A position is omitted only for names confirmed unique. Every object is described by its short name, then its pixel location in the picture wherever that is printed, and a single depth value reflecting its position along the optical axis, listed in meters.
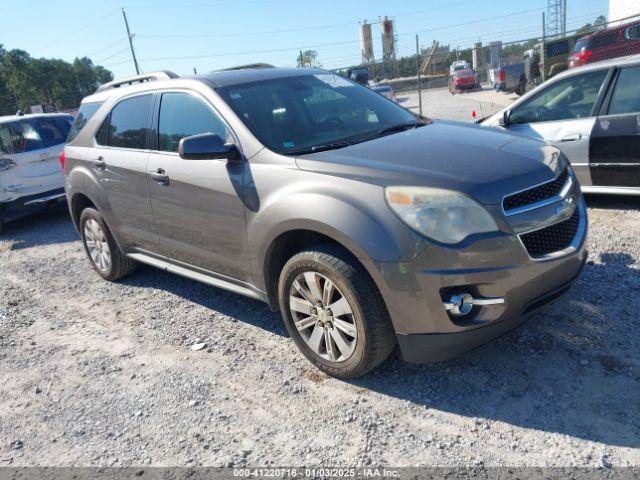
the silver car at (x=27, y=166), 8.22
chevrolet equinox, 2.72
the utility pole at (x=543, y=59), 17.11
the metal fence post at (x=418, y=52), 13.93
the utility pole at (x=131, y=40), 40.73
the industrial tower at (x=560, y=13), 40.90
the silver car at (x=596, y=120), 5.30
